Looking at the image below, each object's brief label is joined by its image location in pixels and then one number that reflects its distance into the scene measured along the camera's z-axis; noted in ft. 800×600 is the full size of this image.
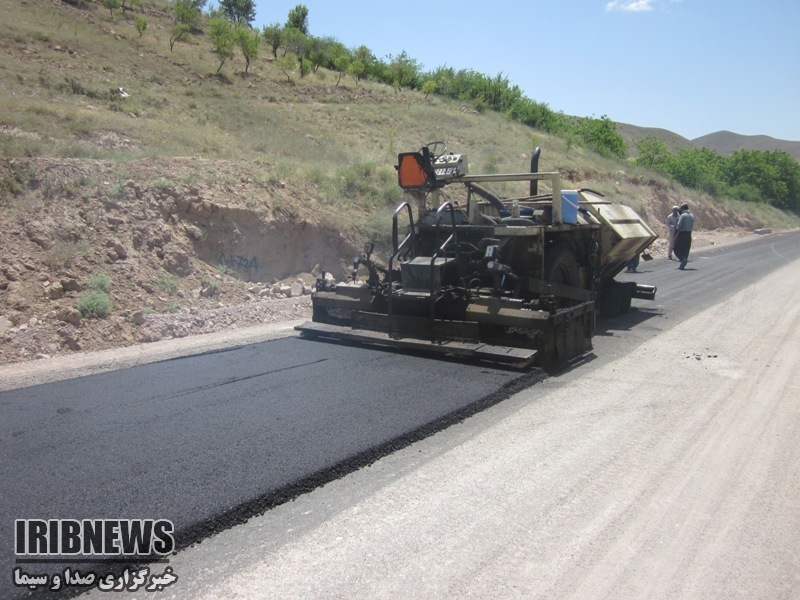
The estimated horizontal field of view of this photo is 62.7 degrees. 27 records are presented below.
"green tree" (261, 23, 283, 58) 144.77
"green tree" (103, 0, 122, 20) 123.65
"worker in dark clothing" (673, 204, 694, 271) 60.23
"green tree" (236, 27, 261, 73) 122.21
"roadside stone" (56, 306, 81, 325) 29.37
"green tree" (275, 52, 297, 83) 127.24
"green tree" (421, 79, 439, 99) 145.69
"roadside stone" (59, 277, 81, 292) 31.34
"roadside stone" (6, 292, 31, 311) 29.25
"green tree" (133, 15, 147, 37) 116.57
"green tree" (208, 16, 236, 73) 117.80
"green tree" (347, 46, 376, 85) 141.08
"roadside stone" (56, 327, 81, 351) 28.37
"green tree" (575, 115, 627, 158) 151.64
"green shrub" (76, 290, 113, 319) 30.27
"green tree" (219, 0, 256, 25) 186.19
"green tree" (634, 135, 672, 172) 151.77
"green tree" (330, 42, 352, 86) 140.67
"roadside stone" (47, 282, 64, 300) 30.66
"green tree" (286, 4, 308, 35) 193.06
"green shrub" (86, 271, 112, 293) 31.96
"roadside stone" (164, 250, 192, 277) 37.55
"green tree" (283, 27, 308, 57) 148.97
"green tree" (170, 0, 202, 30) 133.18
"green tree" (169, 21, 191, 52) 124.16
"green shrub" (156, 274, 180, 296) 35.41
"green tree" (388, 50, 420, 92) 151.94
